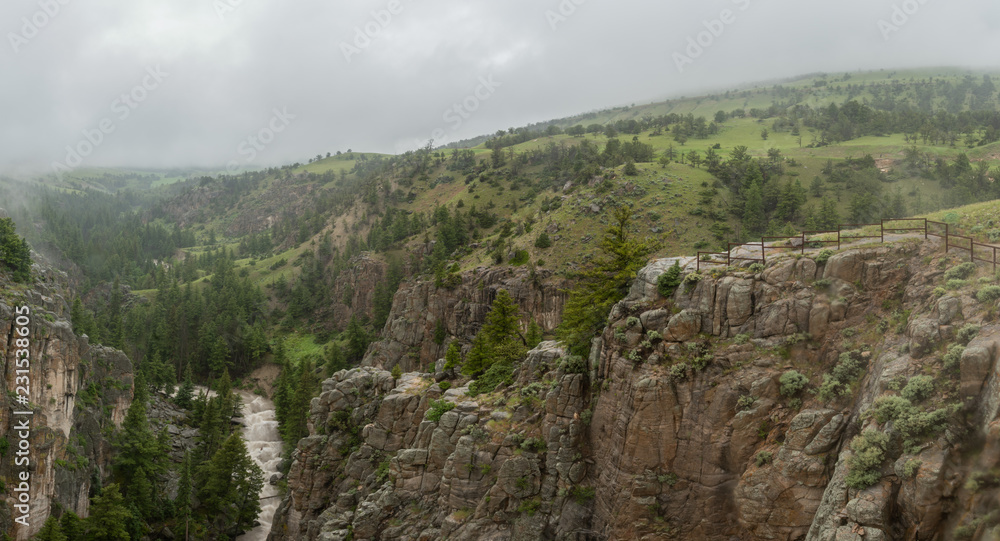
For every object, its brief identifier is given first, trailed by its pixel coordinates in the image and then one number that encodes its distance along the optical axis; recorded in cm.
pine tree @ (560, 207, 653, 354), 3506
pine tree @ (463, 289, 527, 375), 4522
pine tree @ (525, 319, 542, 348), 5516
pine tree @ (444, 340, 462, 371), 4828
